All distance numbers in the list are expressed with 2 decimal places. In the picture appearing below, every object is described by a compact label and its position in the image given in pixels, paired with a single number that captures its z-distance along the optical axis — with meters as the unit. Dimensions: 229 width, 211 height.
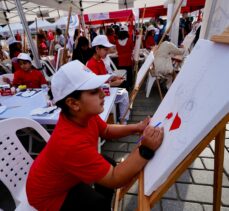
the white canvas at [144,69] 2.12
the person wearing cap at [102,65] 2.87
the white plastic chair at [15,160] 1.29
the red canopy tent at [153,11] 9.09
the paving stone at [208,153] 2.38
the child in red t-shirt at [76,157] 0.89
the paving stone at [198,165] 2.19
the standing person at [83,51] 4.19
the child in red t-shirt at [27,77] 3.20
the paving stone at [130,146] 2.64
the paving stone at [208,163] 2.18
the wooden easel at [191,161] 0.62
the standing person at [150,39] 7.12
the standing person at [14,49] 4.72
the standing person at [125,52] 4.98
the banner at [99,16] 9.75
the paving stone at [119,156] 2.46
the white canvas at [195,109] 0.63
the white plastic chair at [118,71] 4.43
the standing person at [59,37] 8.74
